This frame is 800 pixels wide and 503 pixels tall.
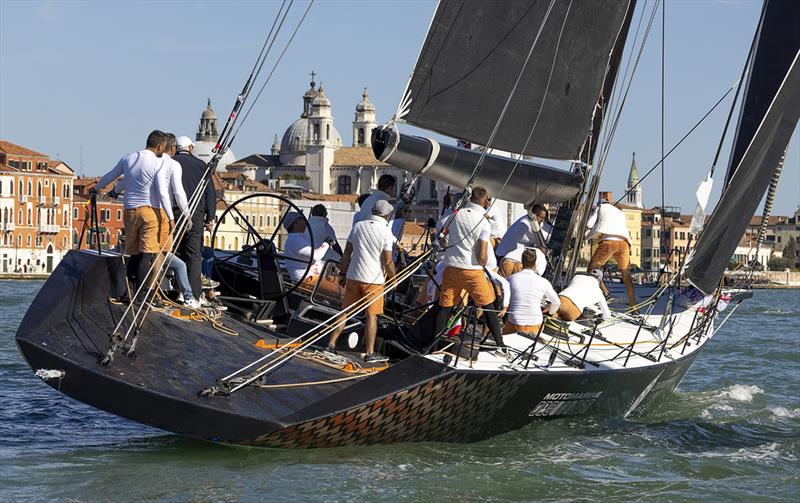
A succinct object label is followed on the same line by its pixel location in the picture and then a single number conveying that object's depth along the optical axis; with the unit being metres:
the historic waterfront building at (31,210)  156.16
